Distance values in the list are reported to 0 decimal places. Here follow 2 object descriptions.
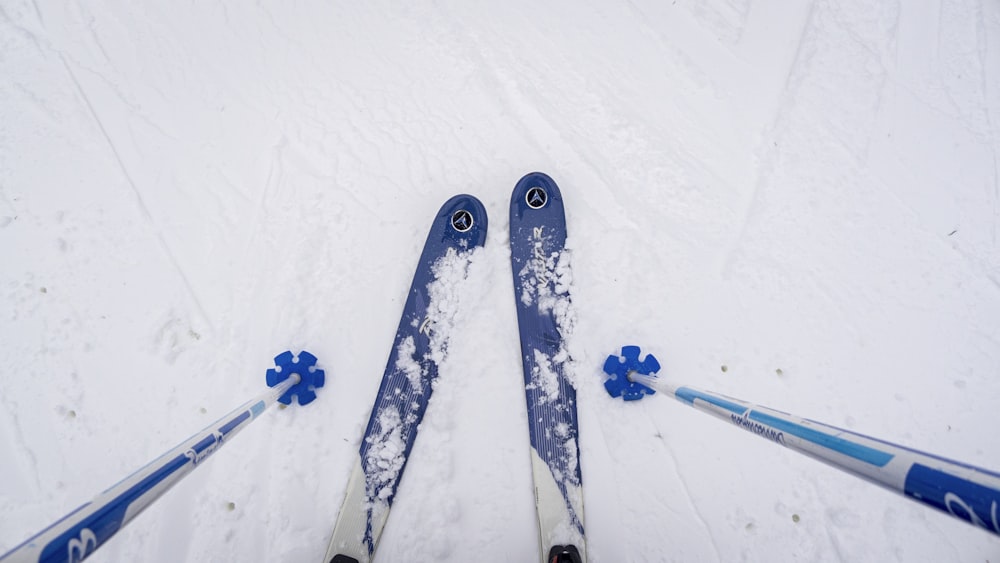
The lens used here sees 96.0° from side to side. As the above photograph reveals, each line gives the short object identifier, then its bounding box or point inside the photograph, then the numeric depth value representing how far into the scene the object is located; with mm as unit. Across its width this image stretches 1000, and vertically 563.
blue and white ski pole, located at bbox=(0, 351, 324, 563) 779
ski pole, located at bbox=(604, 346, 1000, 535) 709
